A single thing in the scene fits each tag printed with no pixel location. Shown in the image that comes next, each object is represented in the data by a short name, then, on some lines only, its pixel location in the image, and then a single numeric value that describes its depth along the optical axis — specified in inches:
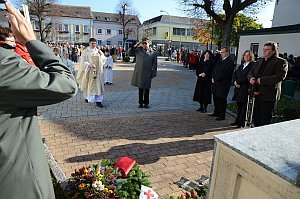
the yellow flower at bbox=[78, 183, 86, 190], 95.2
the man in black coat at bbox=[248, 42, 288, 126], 173.9
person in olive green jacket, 40.1
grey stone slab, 44.9
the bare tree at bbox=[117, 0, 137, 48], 1423.8
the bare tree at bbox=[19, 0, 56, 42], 1076.4
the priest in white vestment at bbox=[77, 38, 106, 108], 267.6
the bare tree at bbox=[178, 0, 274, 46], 668.1
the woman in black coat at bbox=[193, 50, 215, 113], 253.8
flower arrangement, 93.7
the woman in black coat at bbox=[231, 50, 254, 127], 212.7
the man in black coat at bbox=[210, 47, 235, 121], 228.6
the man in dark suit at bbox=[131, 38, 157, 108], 266.4
